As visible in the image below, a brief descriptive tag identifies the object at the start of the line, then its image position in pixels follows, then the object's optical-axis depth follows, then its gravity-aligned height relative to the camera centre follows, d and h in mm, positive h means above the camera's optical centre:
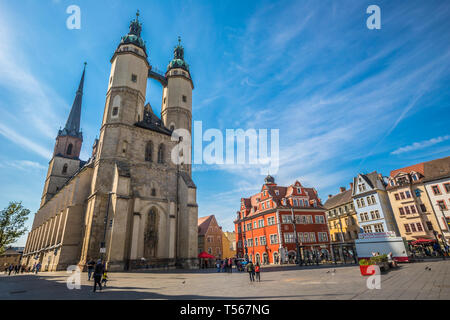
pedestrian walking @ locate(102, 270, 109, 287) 11344 -838
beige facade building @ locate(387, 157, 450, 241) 32219 +5648
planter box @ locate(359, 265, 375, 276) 12039 -1309
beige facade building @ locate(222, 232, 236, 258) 57528 +1083
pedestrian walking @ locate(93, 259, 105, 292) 9827 -511
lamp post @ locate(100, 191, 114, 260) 17750 +2254
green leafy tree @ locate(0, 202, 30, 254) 36844 +6427
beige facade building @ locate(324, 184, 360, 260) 44025 +5732
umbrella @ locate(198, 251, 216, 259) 29375 -273
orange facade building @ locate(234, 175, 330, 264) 35750 +4119
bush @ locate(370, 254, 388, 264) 13461 -865
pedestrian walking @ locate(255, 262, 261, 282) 12352 -1021
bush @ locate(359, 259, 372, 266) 12317 -918
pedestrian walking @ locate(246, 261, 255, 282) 12914 -905
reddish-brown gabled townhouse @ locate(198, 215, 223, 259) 52250 +3623
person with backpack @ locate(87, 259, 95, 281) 13766 -342
